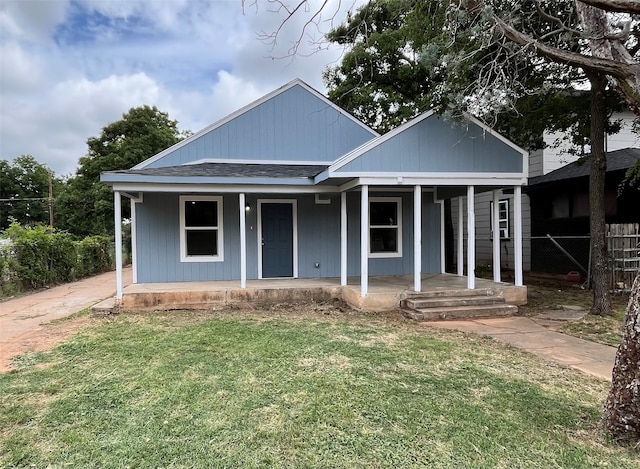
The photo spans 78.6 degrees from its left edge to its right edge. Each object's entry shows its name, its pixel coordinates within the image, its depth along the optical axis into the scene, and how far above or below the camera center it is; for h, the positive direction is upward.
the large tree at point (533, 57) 4.96 +3.10
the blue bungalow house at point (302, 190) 7.46 +0.99
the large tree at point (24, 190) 42.28 +5.68
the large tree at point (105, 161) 24.70 +5.00
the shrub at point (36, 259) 9.84 -0.54
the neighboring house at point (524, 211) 13.08 +0.85
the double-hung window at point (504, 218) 14.31 +0.59
